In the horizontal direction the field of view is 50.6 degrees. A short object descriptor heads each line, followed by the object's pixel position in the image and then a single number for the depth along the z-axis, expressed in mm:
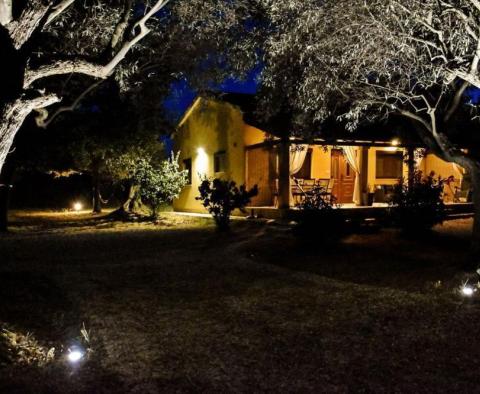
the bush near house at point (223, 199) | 14984
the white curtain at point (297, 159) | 18641
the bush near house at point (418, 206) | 12867
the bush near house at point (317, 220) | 11531
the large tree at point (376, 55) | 7836
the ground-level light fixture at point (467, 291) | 7104
